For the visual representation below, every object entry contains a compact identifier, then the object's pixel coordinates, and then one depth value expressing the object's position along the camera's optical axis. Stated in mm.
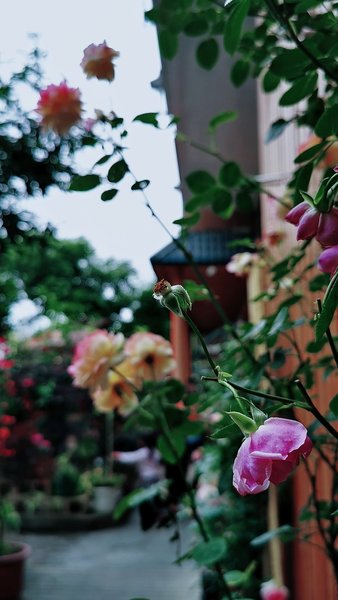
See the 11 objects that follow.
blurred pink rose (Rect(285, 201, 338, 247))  398
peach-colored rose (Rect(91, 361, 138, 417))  1009
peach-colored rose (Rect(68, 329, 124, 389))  933
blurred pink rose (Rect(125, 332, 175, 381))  991
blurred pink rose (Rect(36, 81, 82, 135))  721
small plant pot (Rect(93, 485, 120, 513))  7096
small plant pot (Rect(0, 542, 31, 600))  3932
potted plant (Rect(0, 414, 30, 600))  3945
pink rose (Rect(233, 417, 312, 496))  314
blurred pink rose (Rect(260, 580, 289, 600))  1164
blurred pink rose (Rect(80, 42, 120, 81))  649
